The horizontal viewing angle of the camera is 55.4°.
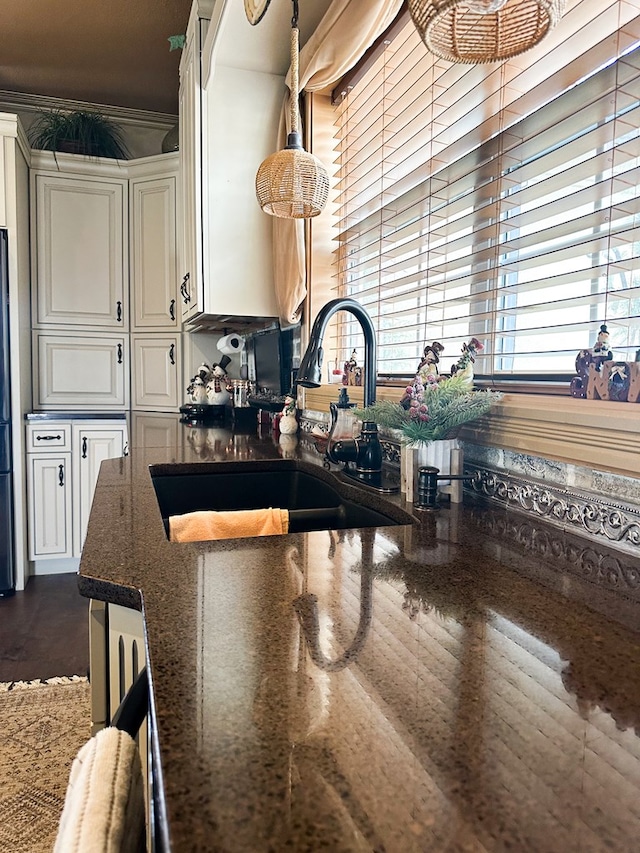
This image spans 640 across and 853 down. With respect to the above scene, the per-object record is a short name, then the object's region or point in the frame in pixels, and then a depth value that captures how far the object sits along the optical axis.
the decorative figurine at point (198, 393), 3.29
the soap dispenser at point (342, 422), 1.62
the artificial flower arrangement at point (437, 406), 1.15
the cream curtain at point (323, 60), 1.73
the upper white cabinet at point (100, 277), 3.61
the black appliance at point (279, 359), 2.71
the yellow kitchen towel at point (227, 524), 1.25
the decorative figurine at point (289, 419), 2.41
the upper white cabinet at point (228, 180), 2.51
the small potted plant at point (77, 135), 3.61
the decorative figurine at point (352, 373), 2.08
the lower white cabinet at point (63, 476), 3.42
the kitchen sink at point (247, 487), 1.64
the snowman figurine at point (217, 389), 3.27
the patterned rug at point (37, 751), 1.53
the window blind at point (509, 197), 1.06
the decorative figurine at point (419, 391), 1.16
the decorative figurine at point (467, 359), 1.23
